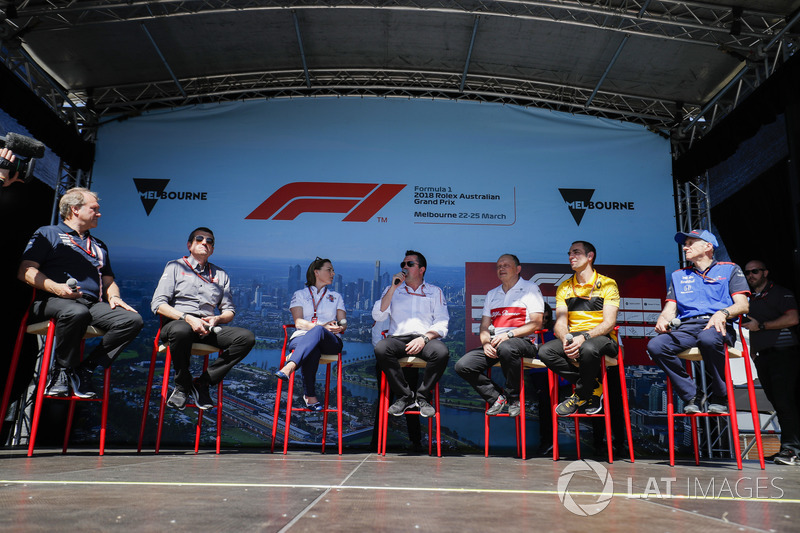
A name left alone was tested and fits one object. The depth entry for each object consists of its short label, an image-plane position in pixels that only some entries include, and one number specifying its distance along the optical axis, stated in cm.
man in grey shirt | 338
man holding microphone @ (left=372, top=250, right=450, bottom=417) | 370
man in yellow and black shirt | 331
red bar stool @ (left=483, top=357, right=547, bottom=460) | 335
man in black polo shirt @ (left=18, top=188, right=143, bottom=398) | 302
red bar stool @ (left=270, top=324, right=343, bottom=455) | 370
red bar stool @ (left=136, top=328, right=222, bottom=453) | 345
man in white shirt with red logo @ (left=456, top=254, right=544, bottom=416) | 358
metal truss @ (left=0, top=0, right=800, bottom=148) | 413
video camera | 272
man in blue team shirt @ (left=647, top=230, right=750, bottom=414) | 309
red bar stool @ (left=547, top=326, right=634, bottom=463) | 324
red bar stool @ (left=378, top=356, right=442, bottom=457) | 364
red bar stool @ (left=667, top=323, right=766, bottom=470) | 291
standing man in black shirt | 368
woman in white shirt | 374
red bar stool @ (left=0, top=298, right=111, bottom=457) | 291
